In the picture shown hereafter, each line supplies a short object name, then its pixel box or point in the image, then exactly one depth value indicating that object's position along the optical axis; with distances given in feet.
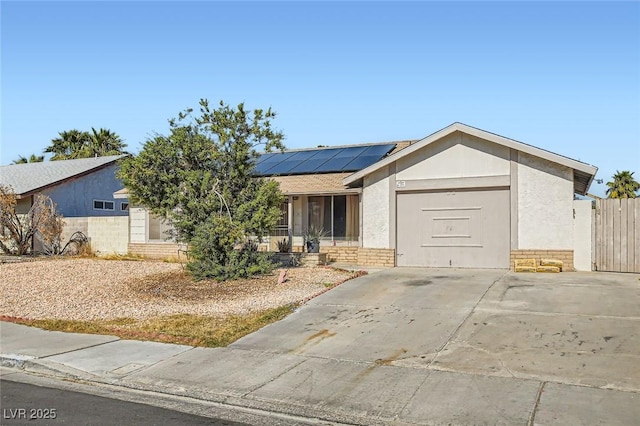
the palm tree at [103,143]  145.69
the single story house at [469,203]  51.62
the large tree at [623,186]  150.30
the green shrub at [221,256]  49.80
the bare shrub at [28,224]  80.43
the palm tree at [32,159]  151.02
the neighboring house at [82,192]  80.43
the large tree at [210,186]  50.78
